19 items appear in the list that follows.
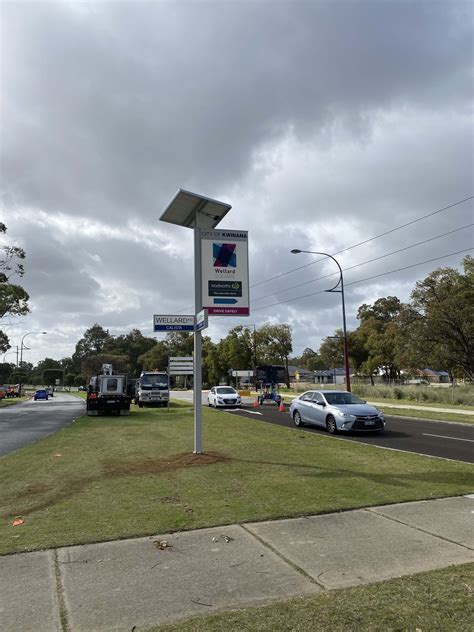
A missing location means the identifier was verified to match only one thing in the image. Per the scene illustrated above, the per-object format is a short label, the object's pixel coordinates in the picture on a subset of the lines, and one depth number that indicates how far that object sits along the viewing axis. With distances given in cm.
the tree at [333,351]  9706
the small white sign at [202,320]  949
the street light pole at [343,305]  3148
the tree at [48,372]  13862
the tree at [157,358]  12131
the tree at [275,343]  7719
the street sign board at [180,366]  2627
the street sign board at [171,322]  1359
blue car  5686
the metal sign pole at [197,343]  1009
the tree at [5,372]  11912
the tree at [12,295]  3606
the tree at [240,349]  8031
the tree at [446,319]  4684
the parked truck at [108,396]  2552
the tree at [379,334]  7300
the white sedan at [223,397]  3192
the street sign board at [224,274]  1009
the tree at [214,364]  8856
